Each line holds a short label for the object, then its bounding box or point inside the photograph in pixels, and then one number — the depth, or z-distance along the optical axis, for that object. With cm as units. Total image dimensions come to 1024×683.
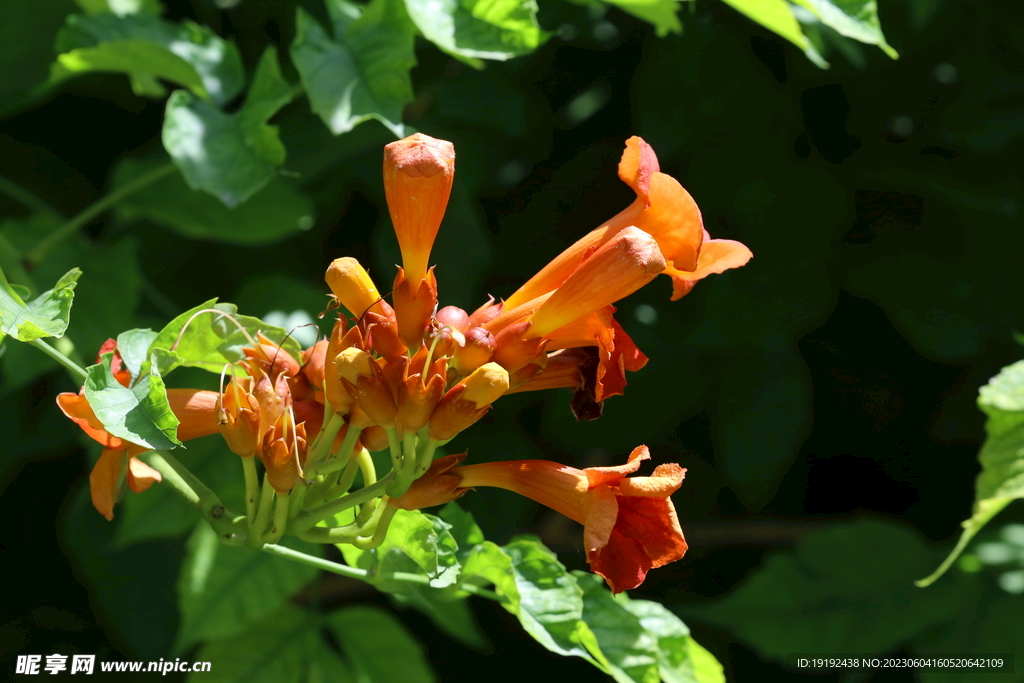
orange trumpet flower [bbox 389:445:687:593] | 137
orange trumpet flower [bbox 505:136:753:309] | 139
